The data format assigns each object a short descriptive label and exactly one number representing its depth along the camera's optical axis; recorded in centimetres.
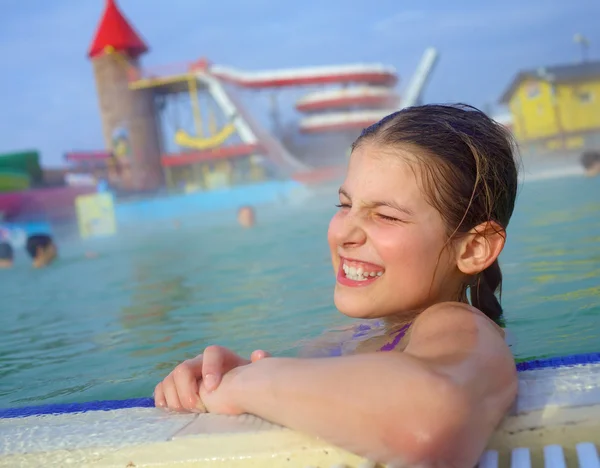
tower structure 1966
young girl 101
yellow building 1947
